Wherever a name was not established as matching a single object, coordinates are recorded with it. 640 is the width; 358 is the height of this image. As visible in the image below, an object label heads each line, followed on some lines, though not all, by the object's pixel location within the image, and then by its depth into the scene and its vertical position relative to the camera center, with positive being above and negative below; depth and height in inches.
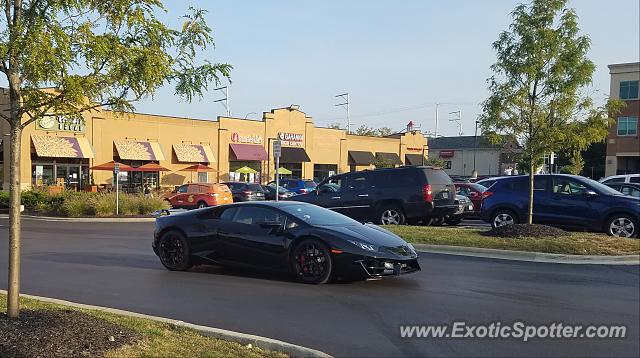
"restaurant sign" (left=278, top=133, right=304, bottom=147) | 2151.8 +73.9
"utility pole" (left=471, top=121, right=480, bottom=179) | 3119.8 +62.0
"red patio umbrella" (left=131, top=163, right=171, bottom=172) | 1551.4 -30.1
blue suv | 534.3 -40.4
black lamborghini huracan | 352.2 -54.3
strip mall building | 1515.7 +27.5
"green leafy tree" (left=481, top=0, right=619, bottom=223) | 534.6 +73.9
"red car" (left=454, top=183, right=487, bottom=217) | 858.1 -45.1
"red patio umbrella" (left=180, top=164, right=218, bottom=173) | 1705.2 -31.4
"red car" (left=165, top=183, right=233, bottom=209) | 1130.7 -74.7
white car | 947.2 -23.0
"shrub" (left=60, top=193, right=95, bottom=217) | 1022.3 -91.5
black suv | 664.4 -40.6
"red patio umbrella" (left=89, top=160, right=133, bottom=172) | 1443.2 -27.6
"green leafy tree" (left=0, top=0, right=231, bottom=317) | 204.2 +34.0
